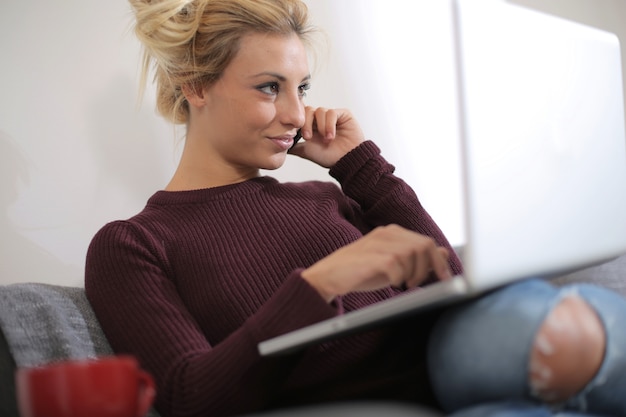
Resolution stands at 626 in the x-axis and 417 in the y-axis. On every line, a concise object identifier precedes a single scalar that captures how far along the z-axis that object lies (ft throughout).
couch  3.45
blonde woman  2.80
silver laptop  2.45
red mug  2.26
